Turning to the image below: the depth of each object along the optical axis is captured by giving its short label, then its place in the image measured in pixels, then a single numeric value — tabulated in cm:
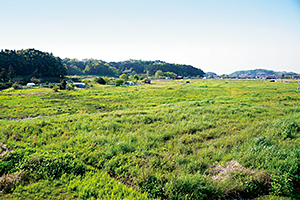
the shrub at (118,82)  8379
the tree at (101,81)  9119
